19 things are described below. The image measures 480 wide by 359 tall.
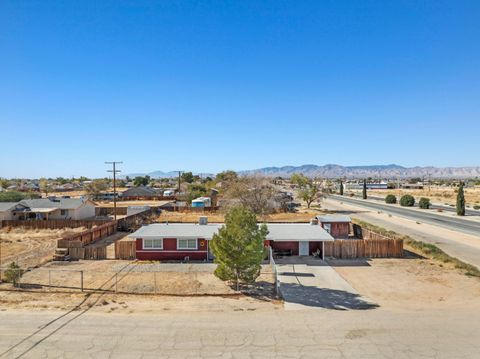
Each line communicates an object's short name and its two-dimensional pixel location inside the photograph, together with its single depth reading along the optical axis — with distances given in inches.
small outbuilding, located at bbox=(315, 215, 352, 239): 1585.9
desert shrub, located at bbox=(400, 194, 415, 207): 2938.0
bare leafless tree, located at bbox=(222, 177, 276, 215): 2284.0
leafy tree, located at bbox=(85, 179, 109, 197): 3774.6
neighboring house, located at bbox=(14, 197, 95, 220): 2004.2
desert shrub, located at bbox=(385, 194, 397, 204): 3190.2
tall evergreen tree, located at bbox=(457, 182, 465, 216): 2270.2
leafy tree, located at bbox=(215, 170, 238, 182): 4376.2
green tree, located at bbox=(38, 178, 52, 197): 4631.9
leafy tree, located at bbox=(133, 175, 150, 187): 5703.7
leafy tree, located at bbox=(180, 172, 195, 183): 5782.5
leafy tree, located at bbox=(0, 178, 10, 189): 5012.3
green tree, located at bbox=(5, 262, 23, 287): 901.2
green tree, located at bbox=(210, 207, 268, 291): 827.4
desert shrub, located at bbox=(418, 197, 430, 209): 2682.1
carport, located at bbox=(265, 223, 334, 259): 1192.8
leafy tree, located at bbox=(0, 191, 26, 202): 2476.5
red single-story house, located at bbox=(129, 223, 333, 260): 1170.6
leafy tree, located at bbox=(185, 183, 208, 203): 2997.0
